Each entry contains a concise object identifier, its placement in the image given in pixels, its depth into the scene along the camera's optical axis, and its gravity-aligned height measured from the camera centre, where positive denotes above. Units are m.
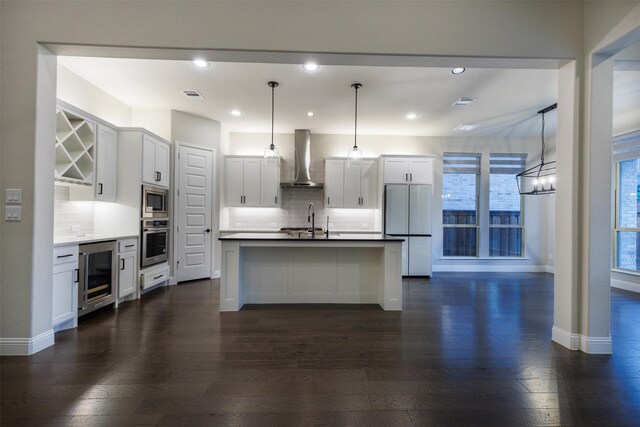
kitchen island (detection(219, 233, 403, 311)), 3.91 -0.81
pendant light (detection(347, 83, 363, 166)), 4.14 +0.92
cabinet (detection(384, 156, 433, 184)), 6.11 +0.95
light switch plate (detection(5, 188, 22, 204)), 2.48 +0.11
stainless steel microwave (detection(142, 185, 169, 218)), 4.42 +0.15
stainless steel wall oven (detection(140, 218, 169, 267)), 4.39 -0.48
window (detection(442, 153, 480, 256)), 6.81 +0.32
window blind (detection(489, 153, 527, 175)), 6.84 +1.27
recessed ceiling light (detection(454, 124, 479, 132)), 5.88 +1.84
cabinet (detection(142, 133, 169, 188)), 4.40 +0.81
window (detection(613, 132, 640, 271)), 5.16 +0.32
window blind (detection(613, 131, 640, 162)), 5.04 +1.30
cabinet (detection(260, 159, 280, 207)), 6.26 +0.61
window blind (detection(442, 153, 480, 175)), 6.82 +1.25
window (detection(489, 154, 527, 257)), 6.83 +0.26
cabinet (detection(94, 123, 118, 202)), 3.89 +0.65
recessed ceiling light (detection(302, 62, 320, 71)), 3.58 +1.83
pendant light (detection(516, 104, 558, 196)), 6.39 +0.91
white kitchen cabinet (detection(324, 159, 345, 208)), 6.37 +0.68
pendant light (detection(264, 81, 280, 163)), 3.93 +0.87
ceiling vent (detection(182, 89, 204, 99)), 4.46 +1.85
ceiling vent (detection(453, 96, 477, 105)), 4.57 +1.85
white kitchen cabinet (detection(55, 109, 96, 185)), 3.37 +0.77
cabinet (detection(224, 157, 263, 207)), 6.21 +0.68
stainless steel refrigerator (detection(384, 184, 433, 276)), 6.02 -0.20
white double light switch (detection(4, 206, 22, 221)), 2.48 -0.03
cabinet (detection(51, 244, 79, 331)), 2.85 -0.79
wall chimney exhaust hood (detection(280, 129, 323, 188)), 6.23 +1.24
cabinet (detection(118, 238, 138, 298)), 3.89 -0.77
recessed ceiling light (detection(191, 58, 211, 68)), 3.53 +1.82
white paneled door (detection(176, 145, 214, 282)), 5.32 -0.02
